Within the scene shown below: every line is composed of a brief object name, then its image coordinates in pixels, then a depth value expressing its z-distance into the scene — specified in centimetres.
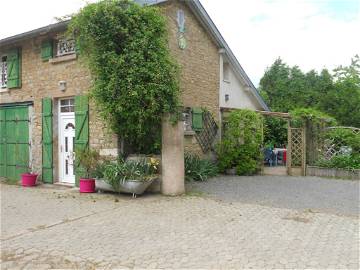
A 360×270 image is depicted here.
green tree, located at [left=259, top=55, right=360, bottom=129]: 2071
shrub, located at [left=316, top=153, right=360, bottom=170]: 1144
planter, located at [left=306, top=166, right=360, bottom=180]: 1120
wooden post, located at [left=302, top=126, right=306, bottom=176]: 1208
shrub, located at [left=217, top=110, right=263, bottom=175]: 1209
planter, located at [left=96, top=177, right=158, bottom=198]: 828
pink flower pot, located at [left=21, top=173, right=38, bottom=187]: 1066
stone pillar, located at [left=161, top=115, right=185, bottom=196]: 861
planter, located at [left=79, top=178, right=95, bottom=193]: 905
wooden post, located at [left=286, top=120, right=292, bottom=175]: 1236
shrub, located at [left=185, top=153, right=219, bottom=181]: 1094
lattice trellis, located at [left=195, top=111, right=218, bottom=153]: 1250
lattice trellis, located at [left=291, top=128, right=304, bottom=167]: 1234
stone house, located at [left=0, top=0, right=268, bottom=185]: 1010
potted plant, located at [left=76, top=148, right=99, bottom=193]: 908
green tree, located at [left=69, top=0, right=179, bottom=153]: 838
